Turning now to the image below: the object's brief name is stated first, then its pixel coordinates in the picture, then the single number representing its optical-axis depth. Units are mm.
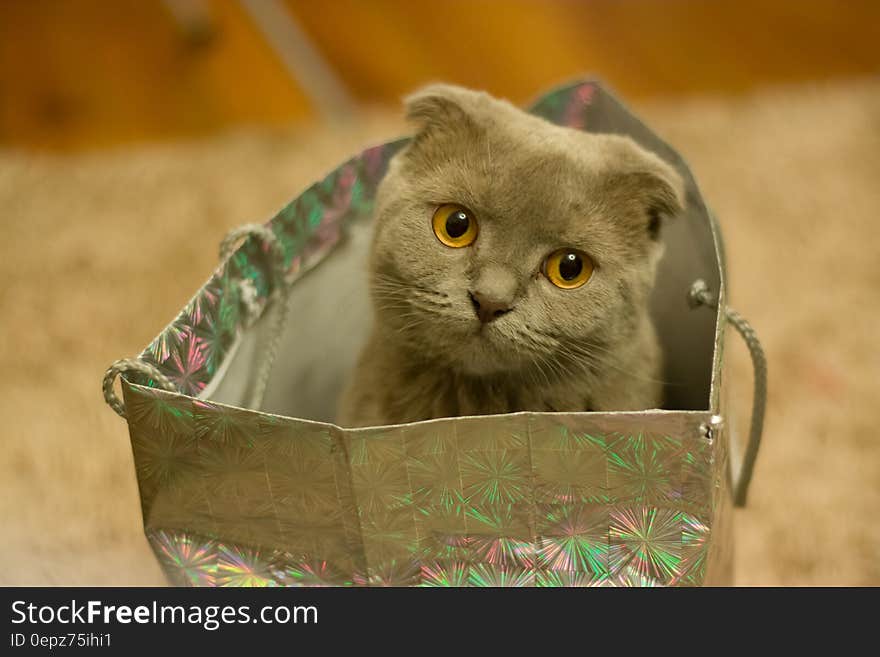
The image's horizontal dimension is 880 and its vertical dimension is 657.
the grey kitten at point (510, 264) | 953
